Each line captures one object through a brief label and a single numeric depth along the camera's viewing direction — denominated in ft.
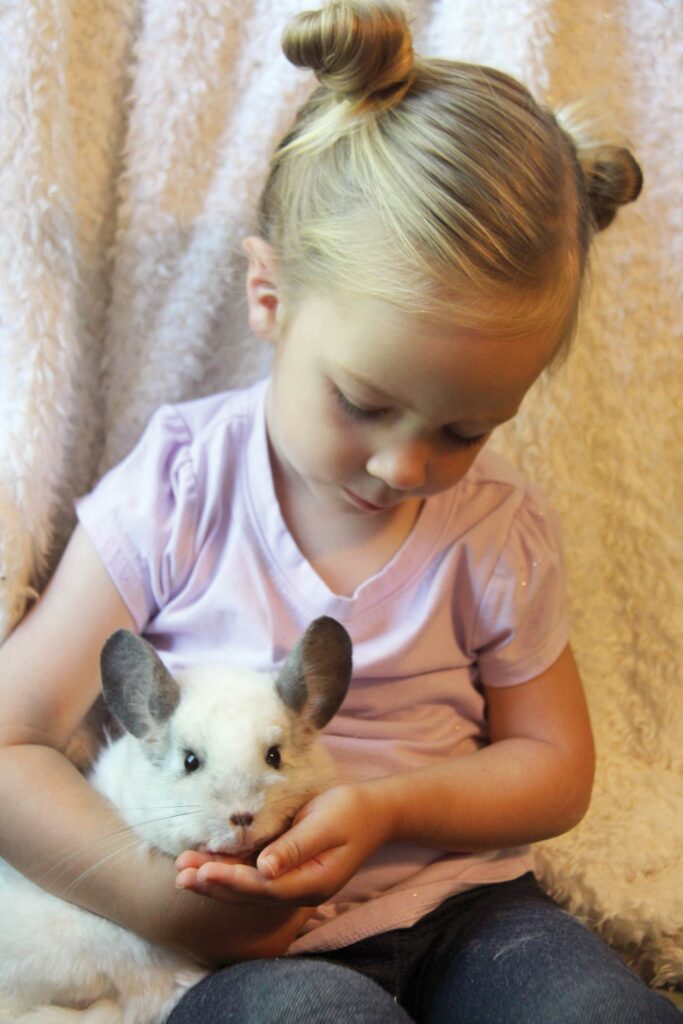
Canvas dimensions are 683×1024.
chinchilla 2.94
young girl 3.06
